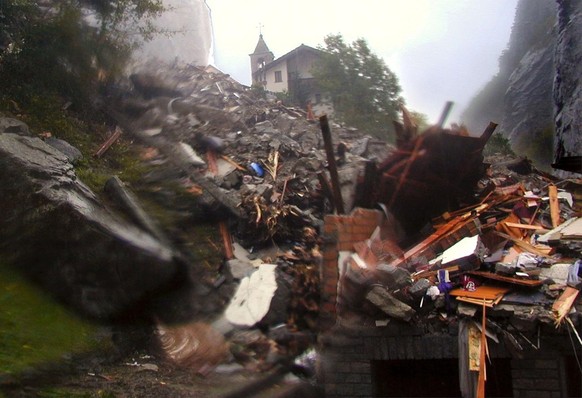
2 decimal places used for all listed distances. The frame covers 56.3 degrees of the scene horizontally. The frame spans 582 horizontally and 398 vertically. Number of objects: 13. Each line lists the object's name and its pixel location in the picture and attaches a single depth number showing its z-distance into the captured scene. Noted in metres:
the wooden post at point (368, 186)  4.13
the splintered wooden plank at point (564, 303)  3.02
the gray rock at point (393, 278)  3.44
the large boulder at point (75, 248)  3.68
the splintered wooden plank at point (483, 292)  3.24
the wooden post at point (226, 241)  4.12
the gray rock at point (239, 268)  3.94
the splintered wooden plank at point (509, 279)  3.23
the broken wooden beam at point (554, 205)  4.18
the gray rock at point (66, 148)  4.65
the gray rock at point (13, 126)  4.42
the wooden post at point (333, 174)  3.88
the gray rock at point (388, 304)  3.31
